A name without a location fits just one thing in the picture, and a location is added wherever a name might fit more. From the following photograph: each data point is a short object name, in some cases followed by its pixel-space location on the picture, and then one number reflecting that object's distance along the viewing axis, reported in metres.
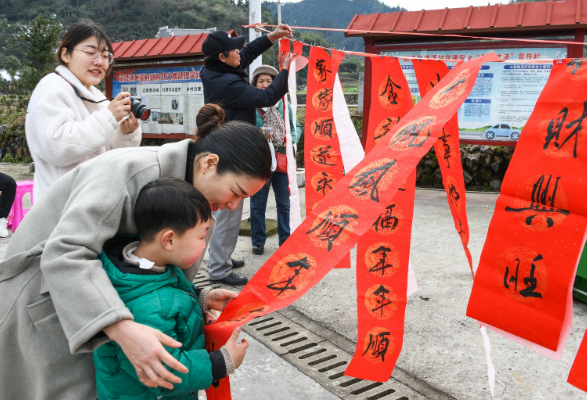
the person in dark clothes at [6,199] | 4.93
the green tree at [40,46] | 13.33
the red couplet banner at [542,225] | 1.12
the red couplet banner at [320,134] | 3.07
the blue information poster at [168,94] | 7.05
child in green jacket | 1.21
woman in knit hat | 4.08
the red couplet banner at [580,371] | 1.01
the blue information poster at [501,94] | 5.61
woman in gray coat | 1.12
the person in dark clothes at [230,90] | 3.28
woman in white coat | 1.93
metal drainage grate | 2.19
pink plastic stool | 5.23
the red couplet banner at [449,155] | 1.83
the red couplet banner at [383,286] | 1.67
